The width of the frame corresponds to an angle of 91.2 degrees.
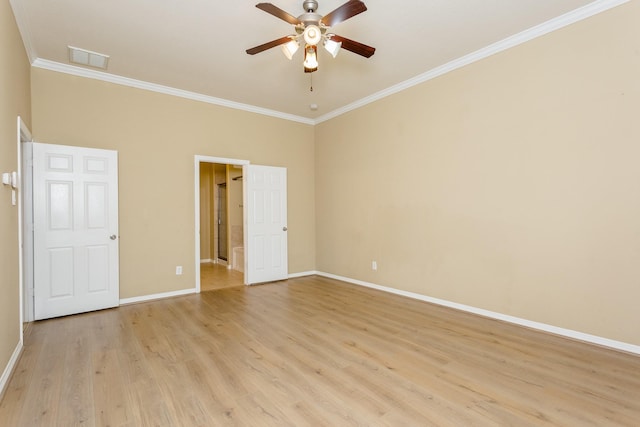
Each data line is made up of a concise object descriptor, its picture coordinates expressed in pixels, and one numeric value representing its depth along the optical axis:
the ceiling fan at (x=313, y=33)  2.31
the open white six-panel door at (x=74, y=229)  3.61
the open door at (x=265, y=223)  5.34
